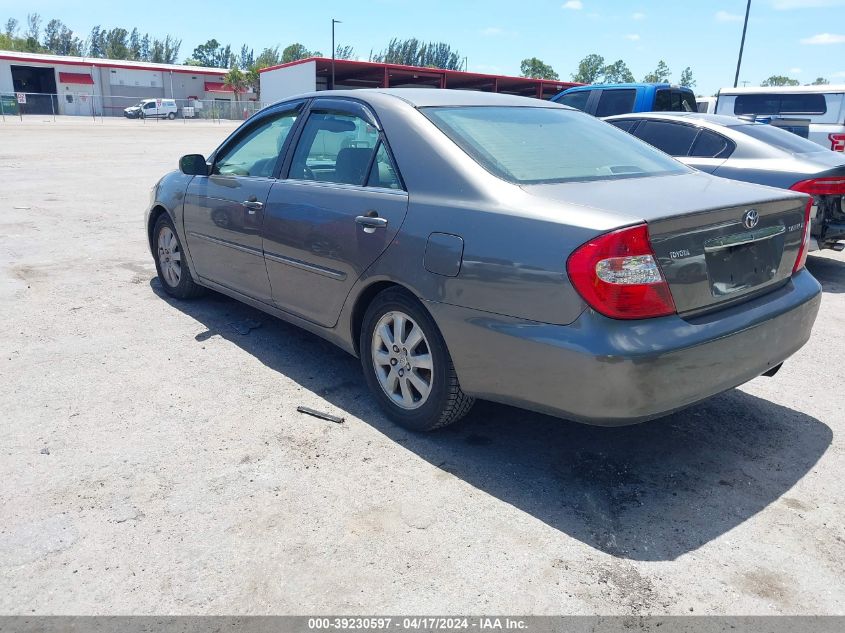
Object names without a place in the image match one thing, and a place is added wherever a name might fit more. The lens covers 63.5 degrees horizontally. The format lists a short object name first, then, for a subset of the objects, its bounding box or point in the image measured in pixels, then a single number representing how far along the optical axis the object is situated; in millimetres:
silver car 6453
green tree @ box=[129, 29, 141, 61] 152375
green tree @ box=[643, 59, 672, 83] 122338
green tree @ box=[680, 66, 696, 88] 131962
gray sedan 2676
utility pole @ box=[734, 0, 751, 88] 30481
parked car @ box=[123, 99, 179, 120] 55469
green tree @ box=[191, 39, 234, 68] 157000
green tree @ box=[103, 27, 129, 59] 142500
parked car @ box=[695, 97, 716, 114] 23781
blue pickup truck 11531
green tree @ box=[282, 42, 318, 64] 138012
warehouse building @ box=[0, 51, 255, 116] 57906
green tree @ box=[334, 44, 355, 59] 133338
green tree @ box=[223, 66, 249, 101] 74838
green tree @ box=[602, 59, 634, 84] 140625
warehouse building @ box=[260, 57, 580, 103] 38844
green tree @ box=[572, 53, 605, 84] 137875
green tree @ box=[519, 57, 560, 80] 123188
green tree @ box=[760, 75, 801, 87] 114625
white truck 16594
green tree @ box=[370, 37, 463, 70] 148250
